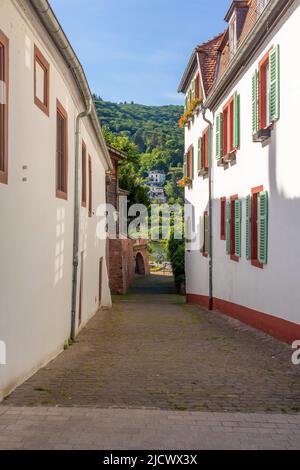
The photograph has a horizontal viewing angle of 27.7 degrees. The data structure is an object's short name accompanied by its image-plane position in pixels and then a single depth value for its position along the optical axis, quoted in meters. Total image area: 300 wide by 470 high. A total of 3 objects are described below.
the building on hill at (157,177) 160.12
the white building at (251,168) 10.25
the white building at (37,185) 6.76
